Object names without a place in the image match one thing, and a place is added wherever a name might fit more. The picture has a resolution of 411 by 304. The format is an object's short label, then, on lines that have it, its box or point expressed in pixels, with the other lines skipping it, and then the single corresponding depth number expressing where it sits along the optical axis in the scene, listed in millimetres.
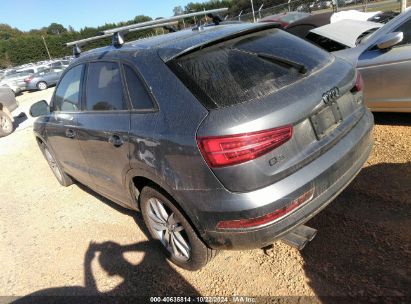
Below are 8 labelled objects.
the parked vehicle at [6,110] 10708
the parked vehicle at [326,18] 7186
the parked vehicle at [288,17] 11766
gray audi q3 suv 2215
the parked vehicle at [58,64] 23609
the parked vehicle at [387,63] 4258
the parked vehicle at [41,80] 21948
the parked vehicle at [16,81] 21952
